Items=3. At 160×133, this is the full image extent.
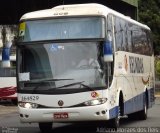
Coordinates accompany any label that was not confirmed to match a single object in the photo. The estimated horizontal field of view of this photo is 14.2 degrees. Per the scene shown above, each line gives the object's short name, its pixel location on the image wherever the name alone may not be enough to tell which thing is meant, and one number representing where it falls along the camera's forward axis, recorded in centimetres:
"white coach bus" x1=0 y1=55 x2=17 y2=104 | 3309
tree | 6125
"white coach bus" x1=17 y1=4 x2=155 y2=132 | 1547
